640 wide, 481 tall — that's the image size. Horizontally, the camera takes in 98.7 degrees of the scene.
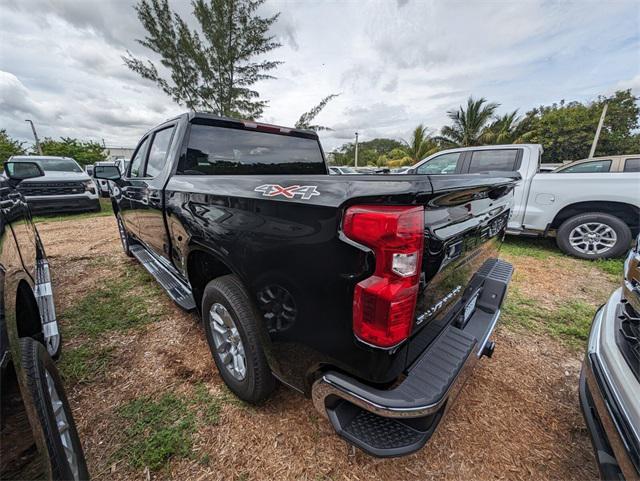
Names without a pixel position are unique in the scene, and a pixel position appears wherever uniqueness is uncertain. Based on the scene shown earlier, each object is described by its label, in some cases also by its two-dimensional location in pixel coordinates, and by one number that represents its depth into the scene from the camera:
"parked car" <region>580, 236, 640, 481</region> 1.07
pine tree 9.65
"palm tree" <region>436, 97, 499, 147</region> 21.27
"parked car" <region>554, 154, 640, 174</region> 5.42
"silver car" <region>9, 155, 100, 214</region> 7.39
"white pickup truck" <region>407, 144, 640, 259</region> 4.28
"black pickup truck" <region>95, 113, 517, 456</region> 1.06
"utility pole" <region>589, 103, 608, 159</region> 19.33
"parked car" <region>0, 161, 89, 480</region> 0.91
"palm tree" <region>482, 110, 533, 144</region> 20.70
